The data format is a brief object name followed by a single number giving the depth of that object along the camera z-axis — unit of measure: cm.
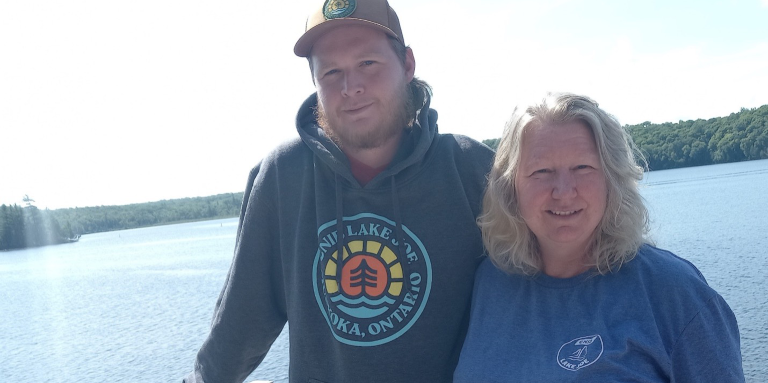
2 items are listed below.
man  216
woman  159
